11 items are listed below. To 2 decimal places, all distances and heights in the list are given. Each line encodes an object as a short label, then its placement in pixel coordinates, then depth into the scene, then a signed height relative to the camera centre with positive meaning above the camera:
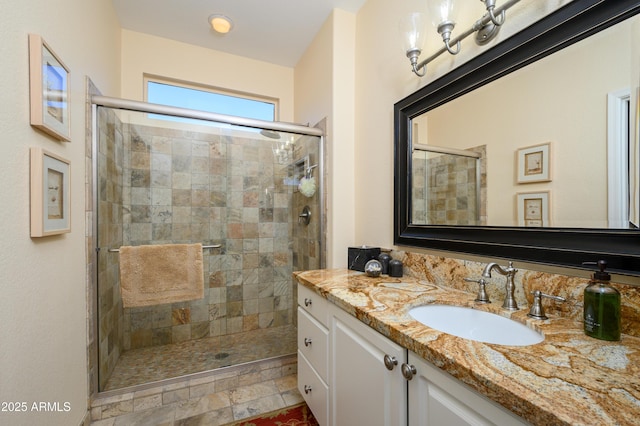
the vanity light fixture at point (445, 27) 0.98 +0.74
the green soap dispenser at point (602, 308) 0.68 -0.24
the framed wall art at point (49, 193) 0.93 +0.07
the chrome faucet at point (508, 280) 0.93 -0.23
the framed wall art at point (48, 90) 0.92 +0.45
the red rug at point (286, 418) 1.44 -1.12
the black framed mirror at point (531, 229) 0.74 +0.09
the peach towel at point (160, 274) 1.63 -0.39
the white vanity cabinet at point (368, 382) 0.61 -0.51
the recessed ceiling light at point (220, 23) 1.99 +1.40
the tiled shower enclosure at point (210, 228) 1.79 -0.13
